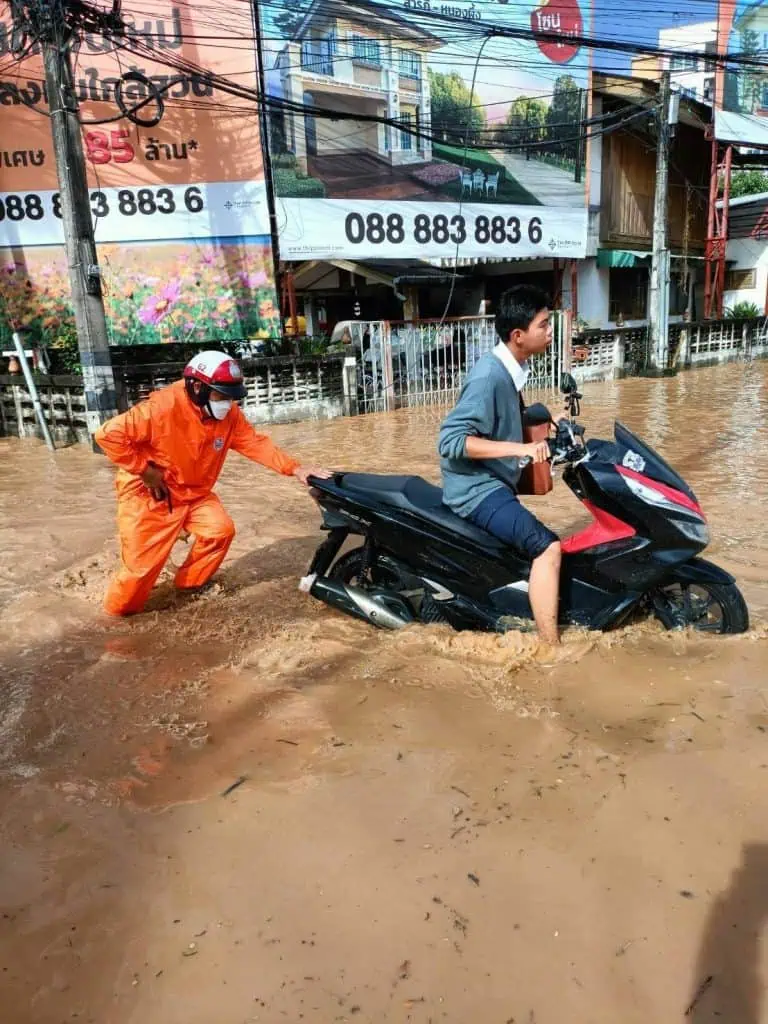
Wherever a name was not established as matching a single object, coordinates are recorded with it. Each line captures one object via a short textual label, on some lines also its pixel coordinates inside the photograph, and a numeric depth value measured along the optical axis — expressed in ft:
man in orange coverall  11.98
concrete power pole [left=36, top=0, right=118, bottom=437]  27.63
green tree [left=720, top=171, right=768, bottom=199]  95.76
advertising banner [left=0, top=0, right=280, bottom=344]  38.58
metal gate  38.93
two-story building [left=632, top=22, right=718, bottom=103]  59.21
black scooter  9.98
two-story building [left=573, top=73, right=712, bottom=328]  57.57
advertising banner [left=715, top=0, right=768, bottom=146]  62.69
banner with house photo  41.60
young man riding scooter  9.69
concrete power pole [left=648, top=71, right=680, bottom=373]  50.83
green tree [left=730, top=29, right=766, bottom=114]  63.46
